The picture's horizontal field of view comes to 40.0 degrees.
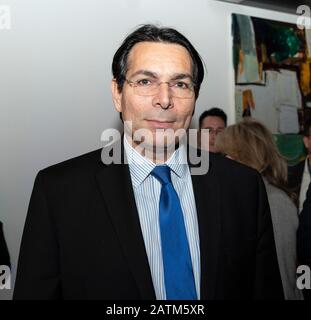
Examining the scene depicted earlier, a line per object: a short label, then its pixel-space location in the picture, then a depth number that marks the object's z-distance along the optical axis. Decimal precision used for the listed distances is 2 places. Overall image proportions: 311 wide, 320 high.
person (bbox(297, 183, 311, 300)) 1.79
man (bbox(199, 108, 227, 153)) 3.16
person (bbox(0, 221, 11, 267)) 2.45
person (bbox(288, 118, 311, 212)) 3.56
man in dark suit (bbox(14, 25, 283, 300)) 1.16
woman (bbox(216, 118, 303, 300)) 2.01
